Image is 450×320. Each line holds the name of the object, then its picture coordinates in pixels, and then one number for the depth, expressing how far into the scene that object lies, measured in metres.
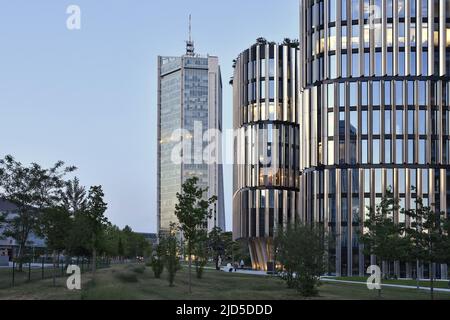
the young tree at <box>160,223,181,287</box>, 44.42
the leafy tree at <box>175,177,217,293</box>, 41.50
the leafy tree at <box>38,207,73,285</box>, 48.56
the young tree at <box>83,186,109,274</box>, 52.12
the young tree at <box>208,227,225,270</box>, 104.14
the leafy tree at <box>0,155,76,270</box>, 57.06
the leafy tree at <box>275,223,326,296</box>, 38.56
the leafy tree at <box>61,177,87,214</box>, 57.62
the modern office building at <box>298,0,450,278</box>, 87.75
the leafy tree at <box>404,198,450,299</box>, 39.72
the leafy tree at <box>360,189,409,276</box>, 45.72
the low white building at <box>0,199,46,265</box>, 121.51
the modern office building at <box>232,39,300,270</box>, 116.69
